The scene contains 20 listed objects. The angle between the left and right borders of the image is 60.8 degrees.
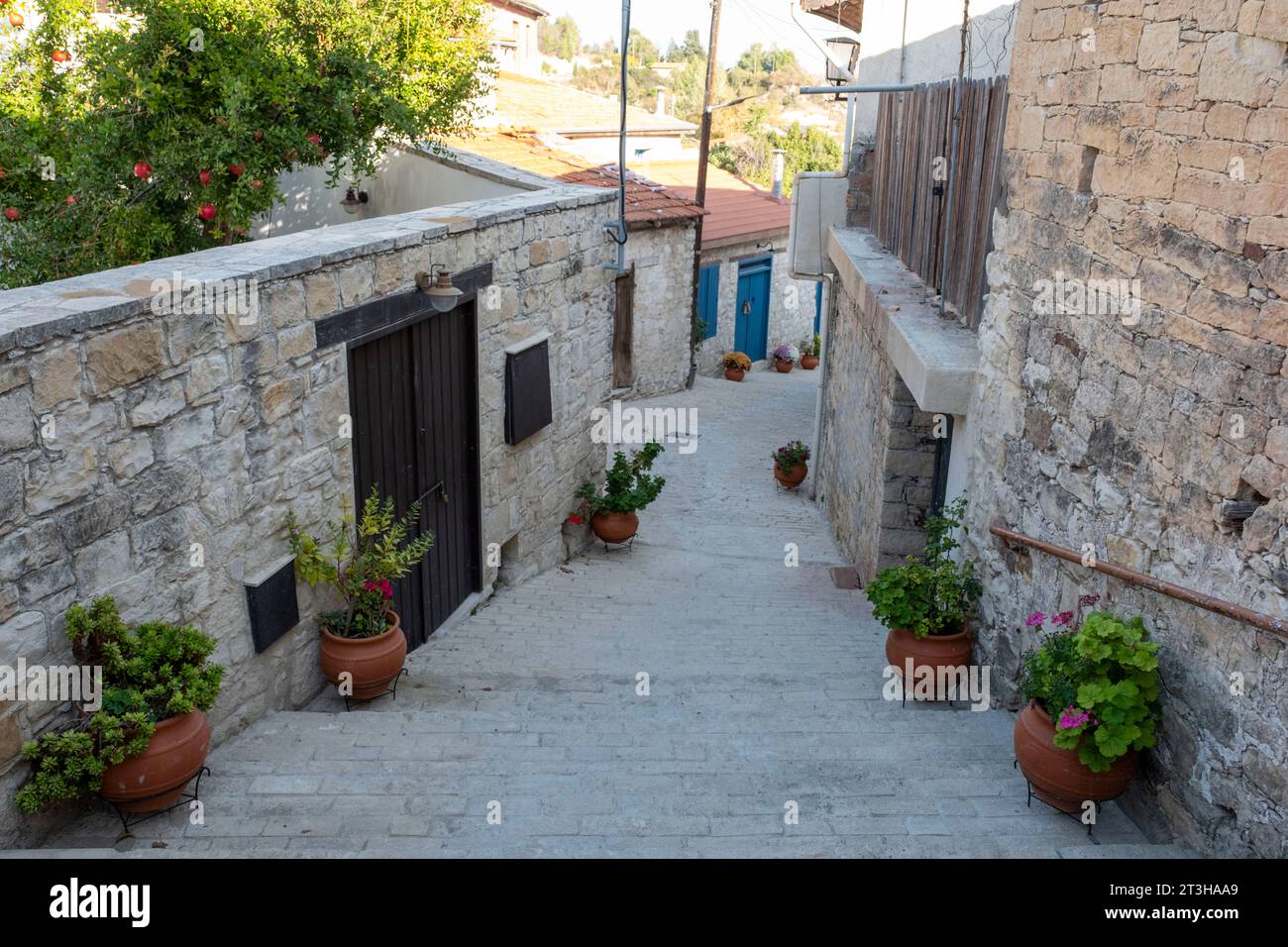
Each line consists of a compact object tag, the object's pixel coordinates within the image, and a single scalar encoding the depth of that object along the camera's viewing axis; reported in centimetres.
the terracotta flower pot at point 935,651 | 564
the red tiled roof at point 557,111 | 1820
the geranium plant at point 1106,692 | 392
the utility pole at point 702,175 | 1639
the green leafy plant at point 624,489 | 877
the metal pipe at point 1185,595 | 336
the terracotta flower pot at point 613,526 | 888
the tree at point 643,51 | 8025
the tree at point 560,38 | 8309
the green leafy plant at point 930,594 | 565
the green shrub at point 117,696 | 364
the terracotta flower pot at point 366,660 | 529
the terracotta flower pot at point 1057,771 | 410
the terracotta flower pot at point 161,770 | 381
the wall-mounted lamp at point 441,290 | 574
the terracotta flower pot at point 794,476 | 1264
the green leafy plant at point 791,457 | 1255
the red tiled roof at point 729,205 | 1833
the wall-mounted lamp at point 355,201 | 961
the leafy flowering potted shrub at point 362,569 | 535
